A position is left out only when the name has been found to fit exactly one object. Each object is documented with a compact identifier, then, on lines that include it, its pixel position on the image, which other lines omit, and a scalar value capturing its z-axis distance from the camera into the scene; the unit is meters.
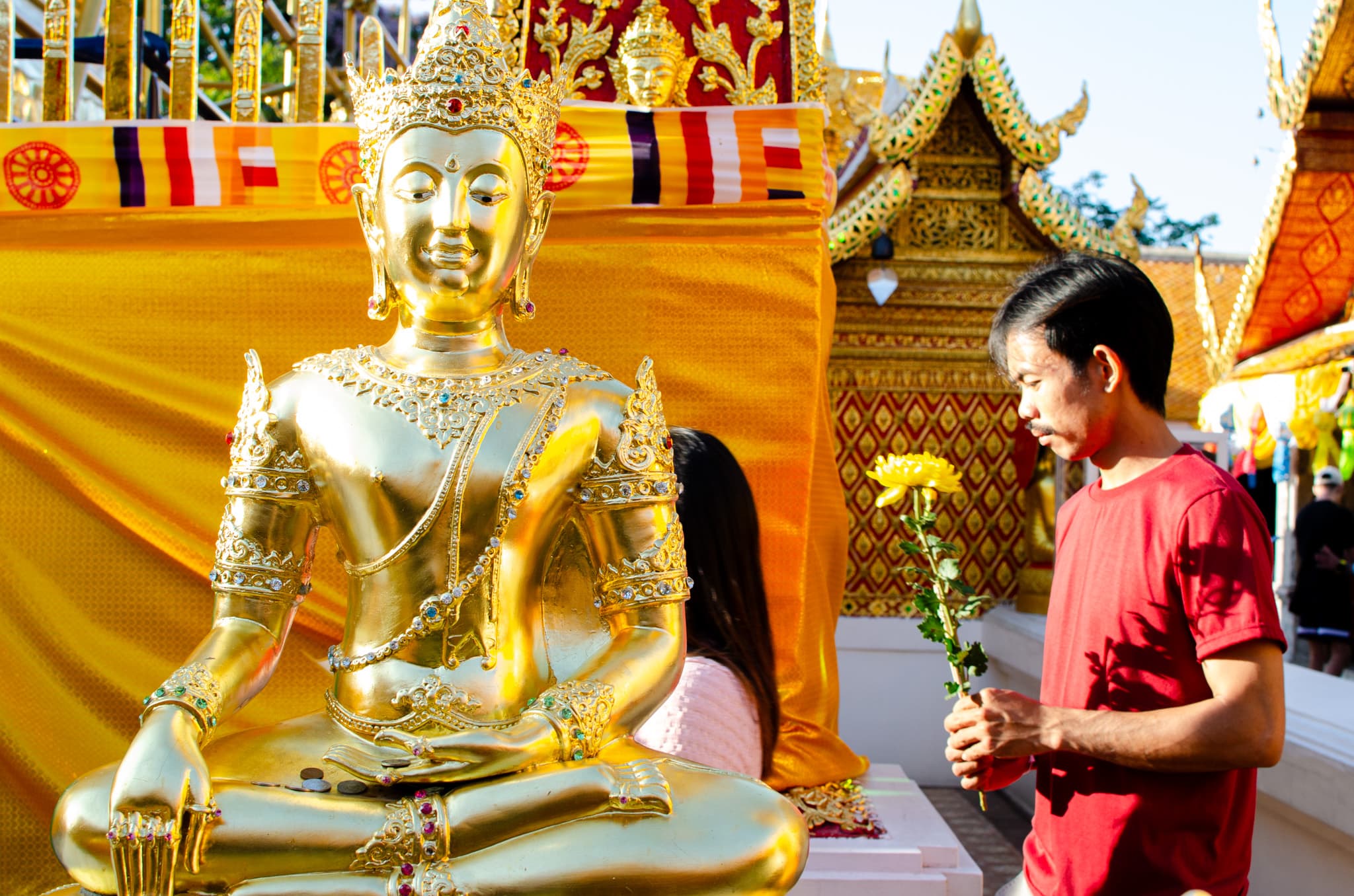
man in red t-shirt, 1.51
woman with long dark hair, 2.89
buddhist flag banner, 2.98
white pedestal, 2.96
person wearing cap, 6.73
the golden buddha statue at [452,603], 1.77
